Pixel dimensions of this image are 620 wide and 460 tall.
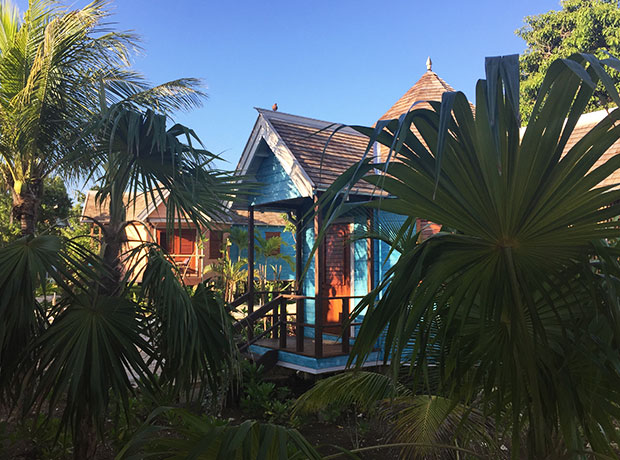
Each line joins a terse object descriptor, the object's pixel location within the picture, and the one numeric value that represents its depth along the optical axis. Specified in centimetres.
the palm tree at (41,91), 686
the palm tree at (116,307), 396
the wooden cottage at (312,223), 923
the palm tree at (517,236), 202
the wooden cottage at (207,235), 2339
